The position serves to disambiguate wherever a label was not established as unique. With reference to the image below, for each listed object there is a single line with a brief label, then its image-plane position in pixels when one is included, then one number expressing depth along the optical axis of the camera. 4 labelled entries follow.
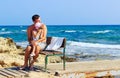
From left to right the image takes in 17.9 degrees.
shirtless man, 9.45
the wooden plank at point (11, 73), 8.96
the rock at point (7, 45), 16.98
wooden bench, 9.38
